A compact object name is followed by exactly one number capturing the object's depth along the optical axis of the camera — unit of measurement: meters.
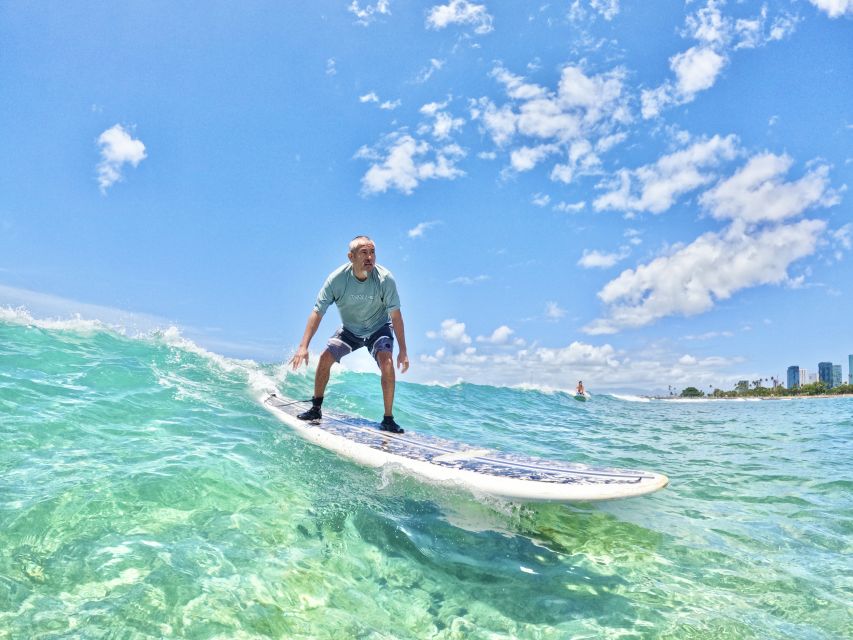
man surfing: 6.86
